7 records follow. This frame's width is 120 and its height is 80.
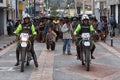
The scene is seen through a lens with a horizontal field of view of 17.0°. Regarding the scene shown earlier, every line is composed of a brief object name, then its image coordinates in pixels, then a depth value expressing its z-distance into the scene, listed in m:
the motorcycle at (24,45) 12.45
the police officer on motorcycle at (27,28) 12.95
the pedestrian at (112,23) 34.35
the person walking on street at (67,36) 18.60
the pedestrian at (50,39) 20.97
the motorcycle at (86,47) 12.63
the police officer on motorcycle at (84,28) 13.23
